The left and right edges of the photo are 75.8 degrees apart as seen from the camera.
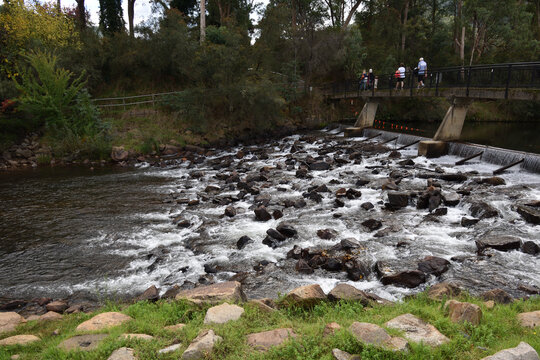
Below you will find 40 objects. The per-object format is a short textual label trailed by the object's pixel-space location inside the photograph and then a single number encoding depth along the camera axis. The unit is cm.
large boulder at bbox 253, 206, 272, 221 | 1152
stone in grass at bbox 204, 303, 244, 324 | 504
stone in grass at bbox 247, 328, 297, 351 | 434
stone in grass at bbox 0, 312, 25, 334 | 568
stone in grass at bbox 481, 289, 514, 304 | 595
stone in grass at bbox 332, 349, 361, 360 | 391
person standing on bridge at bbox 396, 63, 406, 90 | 2508
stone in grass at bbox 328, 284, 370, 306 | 586
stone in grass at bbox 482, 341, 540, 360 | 350
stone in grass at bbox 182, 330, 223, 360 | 408
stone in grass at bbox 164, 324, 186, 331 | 490
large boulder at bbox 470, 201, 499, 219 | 1055
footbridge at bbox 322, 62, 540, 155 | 1591
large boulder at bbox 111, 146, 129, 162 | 2334
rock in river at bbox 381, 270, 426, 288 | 721
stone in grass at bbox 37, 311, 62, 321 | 607
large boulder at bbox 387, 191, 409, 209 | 1208
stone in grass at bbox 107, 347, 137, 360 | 416
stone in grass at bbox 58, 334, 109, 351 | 451
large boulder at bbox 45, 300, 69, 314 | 691
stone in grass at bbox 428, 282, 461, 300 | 588
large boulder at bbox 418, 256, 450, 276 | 761
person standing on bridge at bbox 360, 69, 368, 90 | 3111
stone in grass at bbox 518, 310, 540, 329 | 452
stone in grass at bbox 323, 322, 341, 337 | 442
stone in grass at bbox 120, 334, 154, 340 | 458
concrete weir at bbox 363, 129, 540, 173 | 1548
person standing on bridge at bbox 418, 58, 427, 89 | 2258
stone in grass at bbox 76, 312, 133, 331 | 517
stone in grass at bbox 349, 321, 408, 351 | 397
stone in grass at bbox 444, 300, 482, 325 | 455
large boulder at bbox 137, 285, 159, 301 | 707
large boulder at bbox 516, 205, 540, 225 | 994
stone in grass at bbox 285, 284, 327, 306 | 569
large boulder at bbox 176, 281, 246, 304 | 583
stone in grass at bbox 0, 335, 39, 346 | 486
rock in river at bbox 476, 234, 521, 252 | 852
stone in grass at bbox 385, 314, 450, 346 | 416
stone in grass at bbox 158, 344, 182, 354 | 424
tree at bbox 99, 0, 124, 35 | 3769
